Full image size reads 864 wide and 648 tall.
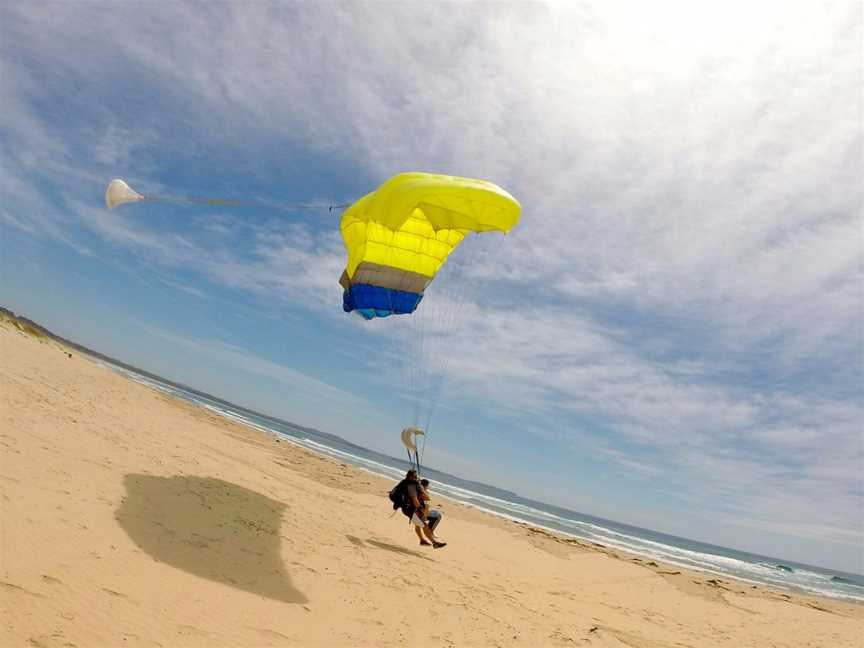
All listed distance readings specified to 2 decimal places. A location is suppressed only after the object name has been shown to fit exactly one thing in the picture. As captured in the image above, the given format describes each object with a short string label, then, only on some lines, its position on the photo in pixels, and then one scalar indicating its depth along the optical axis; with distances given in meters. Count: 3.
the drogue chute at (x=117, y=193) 8.16
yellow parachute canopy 8.70
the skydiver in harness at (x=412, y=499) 10.16
